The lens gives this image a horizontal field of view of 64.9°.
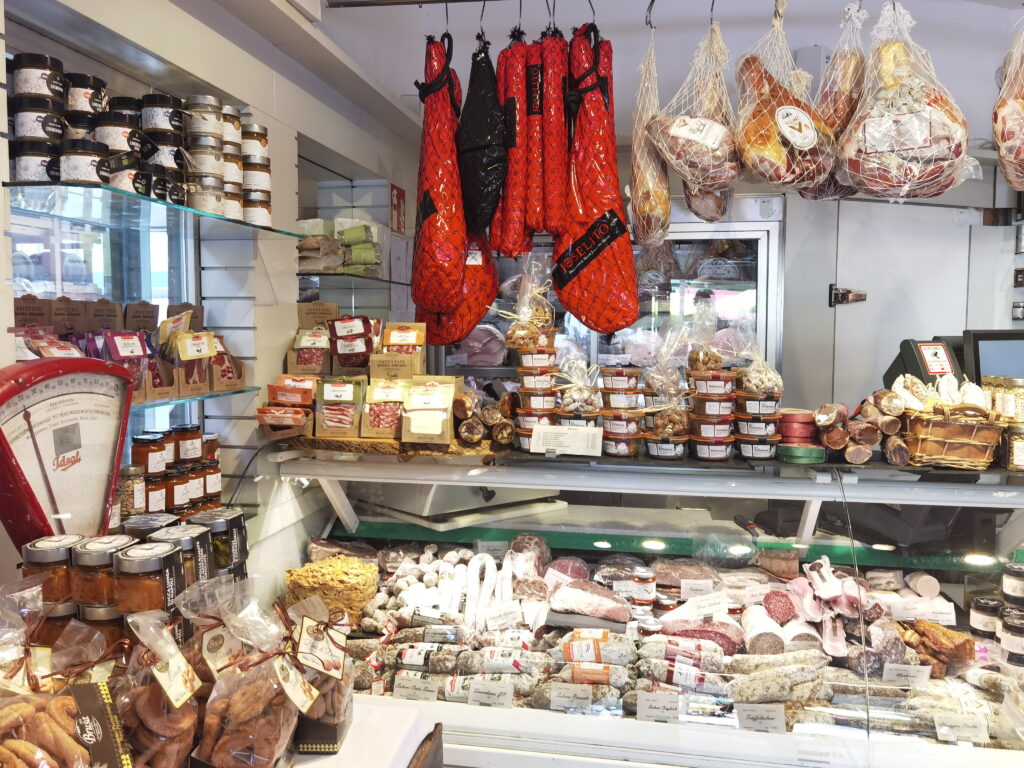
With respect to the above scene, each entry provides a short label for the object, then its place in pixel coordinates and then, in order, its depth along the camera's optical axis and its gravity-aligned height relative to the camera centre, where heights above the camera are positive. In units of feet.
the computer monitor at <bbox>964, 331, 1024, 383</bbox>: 9.36 -0.04
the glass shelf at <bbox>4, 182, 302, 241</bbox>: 5.82 +1.14
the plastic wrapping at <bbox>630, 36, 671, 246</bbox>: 10.19 +2.27
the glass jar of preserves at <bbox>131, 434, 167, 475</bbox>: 7.11 -0.98
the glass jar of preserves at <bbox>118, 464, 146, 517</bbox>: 6.84 -1.25
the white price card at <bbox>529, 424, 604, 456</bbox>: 8.37 -0.98
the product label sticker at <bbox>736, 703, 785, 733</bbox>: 7.07 -3.27
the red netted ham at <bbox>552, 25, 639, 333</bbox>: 10.30 +1.75
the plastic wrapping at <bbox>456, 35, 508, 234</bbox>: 10.35 +2.68
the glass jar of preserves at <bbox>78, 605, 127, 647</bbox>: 4.73 -1.64
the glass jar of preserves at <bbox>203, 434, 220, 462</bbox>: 7.93 -1.02
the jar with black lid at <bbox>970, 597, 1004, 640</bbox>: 7.60 -2.52
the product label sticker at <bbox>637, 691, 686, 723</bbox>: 7.21 -3.23
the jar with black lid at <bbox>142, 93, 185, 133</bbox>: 7.26 +2.09
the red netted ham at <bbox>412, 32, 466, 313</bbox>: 10.41 +2.03
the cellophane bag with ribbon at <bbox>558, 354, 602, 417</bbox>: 8.60 -0.44
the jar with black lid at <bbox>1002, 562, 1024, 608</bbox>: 7.53 -2.19
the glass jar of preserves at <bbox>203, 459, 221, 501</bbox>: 7.86 -1.33
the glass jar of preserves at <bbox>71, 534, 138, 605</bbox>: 4.74 -1.38
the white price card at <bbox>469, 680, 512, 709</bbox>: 7.49 -3.24
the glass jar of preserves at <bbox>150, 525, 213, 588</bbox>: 5.14 -1.32
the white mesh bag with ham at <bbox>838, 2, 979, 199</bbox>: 8.48 +2.33
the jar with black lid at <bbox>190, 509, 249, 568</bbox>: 5.82 -1.40
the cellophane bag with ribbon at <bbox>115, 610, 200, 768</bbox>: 4.22 -1.87
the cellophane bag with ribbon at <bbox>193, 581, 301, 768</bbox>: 4.48 -2.05
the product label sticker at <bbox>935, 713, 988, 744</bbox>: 6.87 -3.24
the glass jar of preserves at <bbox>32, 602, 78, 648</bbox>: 4.73 -1.67
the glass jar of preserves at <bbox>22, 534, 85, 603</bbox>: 4.81 -1.34
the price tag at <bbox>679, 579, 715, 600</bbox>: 8.32 -2.48
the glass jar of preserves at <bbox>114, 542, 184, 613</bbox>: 4.63 -1.38
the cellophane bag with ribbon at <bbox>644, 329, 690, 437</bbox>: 8.33 -0.48
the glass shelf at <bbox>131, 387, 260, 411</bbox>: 7.39 -0.56
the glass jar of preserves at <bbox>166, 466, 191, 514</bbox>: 7.38 -1.34
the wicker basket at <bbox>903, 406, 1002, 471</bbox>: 7.70 -0.84
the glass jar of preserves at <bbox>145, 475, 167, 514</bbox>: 7.13 -1.34
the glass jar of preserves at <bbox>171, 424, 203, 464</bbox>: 7.54 -0.94
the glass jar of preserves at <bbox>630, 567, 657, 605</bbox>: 8.41 -2.52
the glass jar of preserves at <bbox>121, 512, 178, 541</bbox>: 5.43 -1.26
